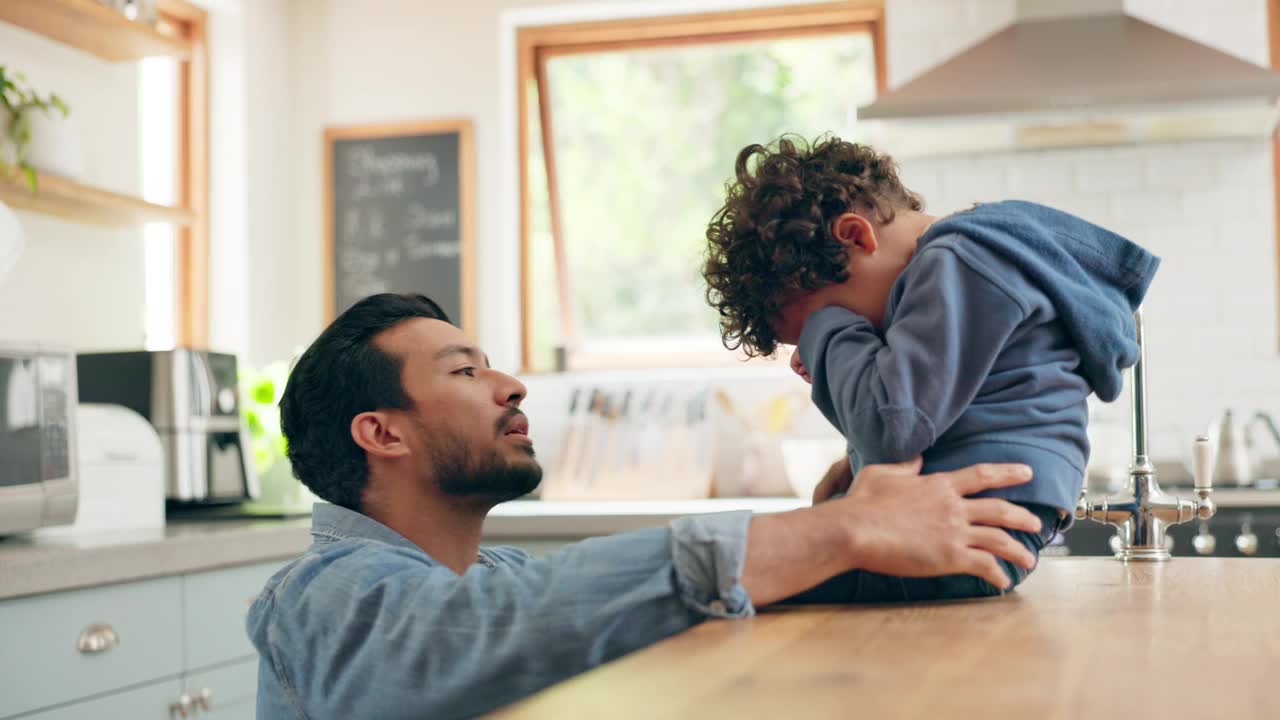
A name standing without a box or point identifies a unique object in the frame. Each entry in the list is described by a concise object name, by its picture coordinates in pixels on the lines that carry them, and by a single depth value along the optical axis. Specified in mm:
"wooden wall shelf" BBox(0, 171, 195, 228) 3135
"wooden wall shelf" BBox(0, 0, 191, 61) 3197
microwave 2244
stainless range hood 3008
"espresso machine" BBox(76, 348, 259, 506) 3033
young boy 983
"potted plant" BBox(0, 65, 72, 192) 3041
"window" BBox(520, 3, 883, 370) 4242
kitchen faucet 1353
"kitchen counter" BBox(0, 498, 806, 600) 1993
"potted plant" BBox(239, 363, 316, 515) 3559
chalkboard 4227
